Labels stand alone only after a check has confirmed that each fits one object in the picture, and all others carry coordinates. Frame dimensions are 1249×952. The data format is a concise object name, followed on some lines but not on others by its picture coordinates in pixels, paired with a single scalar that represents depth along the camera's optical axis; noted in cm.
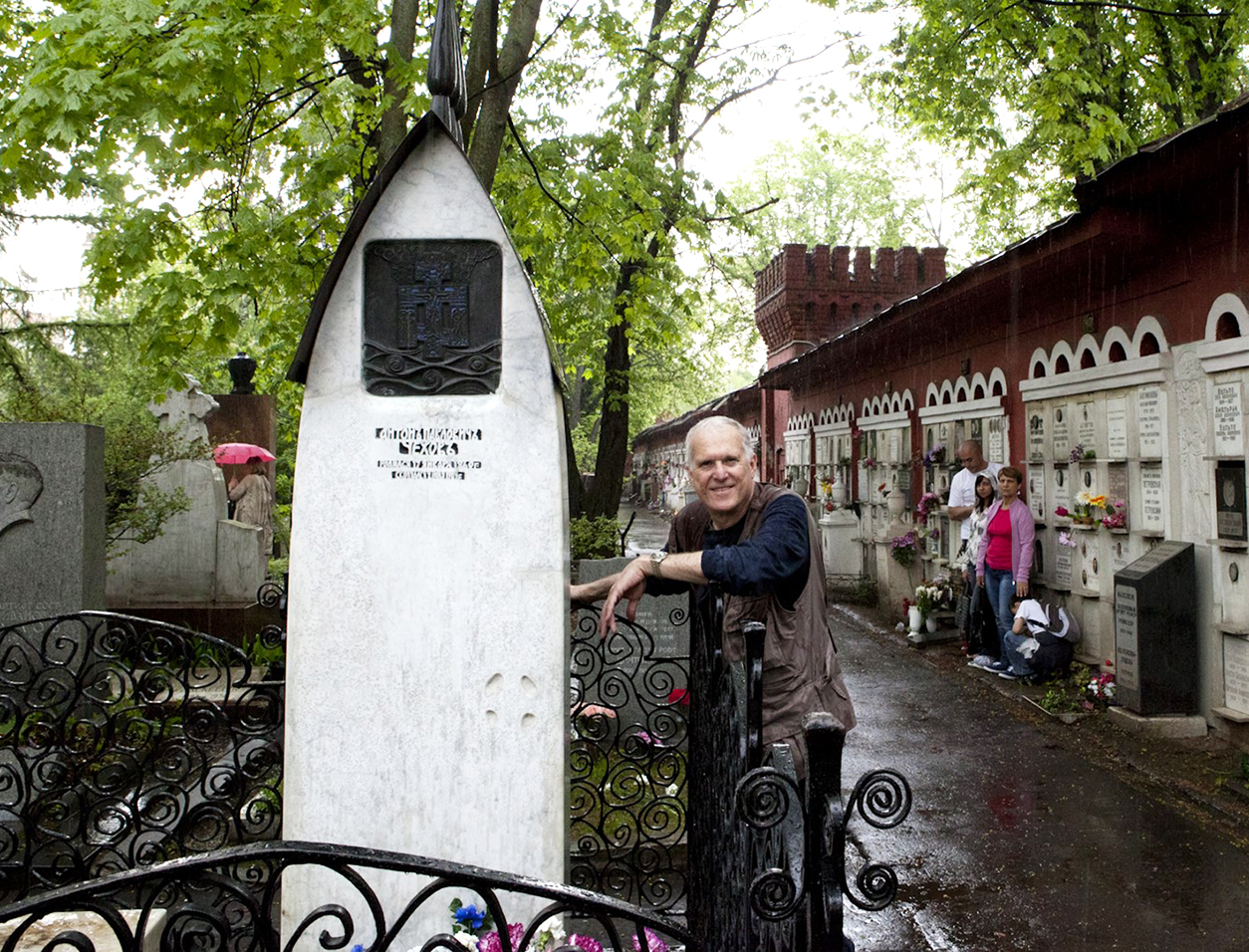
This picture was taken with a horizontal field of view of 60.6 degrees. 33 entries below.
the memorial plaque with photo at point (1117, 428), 893
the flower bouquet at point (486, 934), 286
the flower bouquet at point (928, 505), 1334
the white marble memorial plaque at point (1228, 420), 738
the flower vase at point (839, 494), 1850
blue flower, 301
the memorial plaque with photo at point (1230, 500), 738
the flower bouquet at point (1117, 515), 893
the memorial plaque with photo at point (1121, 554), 894
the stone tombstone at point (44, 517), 698
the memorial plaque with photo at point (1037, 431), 1064
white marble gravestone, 355
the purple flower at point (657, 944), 317
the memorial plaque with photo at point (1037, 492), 1062
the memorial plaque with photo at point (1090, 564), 947
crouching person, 976
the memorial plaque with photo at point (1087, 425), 951
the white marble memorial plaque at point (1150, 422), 841
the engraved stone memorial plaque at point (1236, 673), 733
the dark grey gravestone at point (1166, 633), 791
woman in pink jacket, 1014
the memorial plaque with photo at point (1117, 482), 898
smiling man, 314
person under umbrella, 1310
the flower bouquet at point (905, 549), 1430
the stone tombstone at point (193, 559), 1068
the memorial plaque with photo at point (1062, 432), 1005
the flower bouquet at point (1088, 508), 920
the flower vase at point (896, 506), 1515
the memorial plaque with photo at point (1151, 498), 845
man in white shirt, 1186
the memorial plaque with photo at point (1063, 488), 1005
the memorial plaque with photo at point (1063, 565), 1005
